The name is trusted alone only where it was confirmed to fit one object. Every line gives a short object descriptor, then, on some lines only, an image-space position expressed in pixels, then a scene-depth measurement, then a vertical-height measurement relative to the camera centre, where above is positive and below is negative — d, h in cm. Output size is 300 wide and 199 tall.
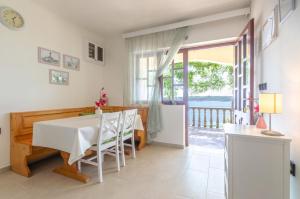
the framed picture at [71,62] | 321 +75
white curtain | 338 +73
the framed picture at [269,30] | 163 +77
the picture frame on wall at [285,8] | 128 +77
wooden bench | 222 -62
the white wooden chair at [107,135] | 204 -50
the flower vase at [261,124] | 163 -26
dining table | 185 -49
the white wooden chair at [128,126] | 251 -45
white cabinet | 129 -57
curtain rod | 274 +148
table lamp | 133 -4
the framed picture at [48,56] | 277 +76
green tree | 611 +87
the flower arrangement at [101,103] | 294 -8
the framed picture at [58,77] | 295 +41
